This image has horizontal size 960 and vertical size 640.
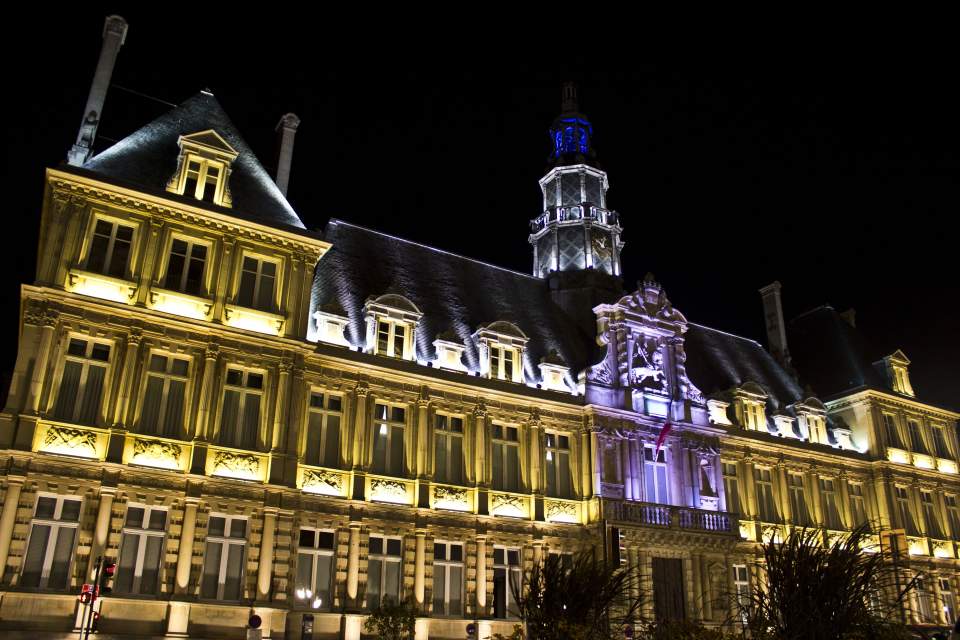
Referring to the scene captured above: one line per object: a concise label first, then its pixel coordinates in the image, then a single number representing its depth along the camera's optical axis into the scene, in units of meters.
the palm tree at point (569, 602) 13.81
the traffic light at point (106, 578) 18.64
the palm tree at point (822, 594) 11.91
